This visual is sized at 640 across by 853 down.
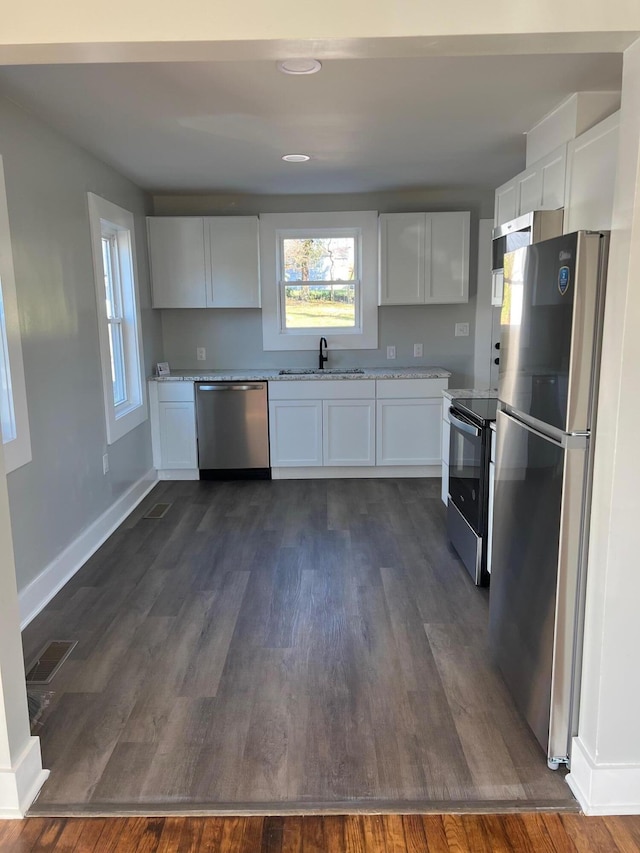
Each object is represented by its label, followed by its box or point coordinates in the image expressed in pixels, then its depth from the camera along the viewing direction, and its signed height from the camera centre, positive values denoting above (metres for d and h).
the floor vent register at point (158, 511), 4.42 -1.39
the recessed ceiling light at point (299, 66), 2.38 +0.97
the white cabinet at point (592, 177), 2.48 +0.57
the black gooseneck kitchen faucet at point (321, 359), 5.50 -0.38
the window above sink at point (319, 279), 5.31 +0.32
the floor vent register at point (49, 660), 2.46 -1.41
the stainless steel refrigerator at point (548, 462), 1.71 -0.46
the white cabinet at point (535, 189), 2.95 +0.65
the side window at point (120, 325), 4.13 -0.05
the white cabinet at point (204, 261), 5.18 +0.47
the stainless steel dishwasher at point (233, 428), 5.08 -0.92
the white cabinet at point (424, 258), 5.13 +0.47
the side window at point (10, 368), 2.73 -0.21
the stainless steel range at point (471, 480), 3.05 -0.88
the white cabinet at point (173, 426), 5.10 -0.89
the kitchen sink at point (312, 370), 5.38 -0.48
